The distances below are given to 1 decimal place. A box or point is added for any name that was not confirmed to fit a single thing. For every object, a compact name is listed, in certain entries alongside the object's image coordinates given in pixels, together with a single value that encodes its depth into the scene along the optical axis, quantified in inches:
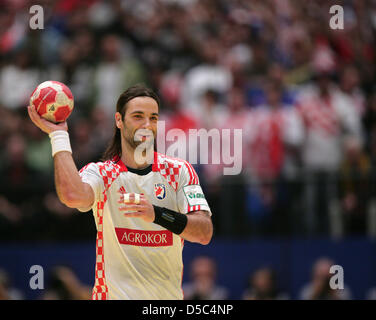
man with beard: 227.7
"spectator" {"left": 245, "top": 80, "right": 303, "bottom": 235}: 445.4
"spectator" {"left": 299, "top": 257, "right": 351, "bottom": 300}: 422.6
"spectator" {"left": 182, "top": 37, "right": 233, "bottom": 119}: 526.9
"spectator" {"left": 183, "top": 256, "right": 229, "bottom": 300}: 428.5
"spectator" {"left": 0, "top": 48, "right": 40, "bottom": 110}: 544.1
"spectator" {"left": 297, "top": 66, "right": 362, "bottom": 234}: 446.6
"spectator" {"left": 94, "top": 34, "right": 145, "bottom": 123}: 536.4
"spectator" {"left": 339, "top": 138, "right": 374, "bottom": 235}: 446.9
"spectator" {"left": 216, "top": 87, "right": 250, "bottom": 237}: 443.5
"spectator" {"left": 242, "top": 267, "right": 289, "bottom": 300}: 427.8
